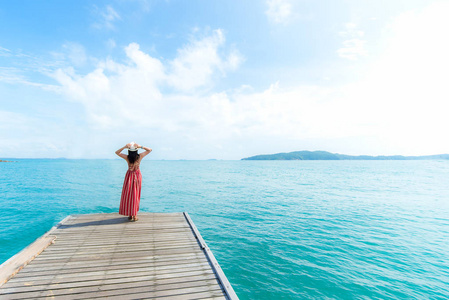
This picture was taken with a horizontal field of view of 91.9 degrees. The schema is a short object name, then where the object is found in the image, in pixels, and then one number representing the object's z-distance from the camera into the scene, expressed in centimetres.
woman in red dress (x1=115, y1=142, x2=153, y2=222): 961
